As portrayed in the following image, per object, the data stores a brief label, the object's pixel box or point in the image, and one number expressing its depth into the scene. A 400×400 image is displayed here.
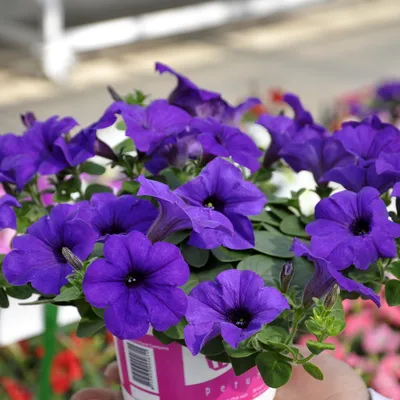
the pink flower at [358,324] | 1.66
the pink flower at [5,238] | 1.43
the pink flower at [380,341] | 1.63
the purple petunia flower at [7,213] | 0.70
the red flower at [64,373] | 1.64
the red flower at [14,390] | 1.62
